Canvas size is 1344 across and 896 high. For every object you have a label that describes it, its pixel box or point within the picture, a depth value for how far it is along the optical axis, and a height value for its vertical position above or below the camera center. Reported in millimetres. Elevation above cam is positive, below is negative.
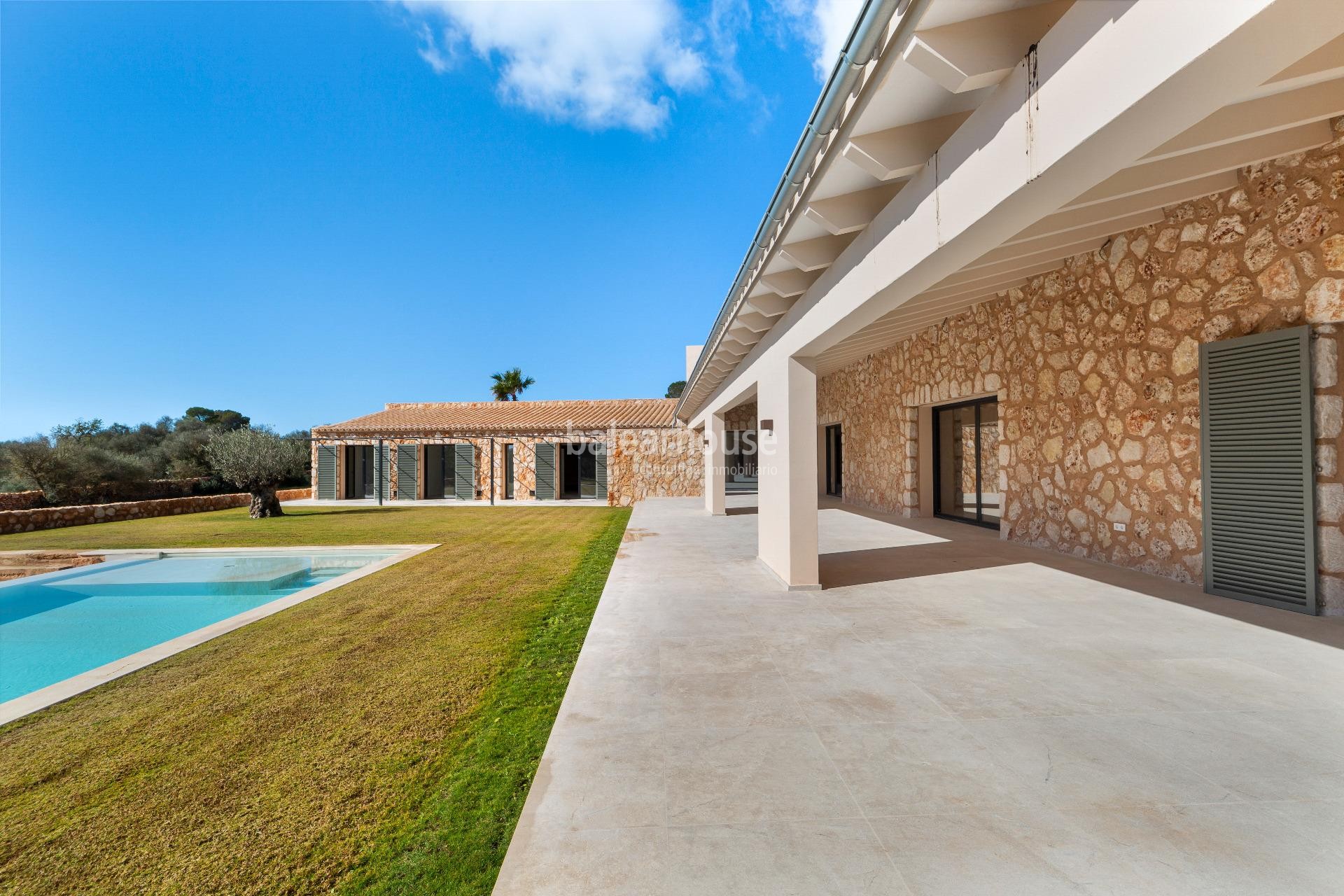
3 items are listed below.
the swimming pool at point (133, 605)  4512 -1755
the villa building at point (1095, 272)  1794 +1223
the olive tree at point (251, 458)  17609 +151
